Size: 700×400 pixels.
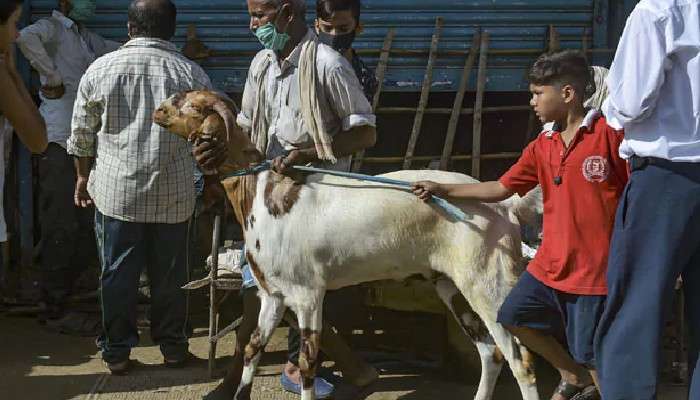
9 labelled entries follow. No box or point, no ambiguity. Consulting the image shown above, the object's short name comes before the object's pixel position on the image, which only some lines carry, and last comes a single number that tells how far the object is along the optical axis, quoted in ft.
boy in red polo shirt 13.07
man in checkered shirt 18.01
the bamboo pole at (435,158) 23.69
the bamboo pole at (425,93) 23.58
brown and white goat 14.79
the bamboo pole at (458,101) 23.71
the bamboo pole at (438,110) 23.80
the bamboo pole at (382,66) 23.49
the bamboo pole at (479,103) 23.63
